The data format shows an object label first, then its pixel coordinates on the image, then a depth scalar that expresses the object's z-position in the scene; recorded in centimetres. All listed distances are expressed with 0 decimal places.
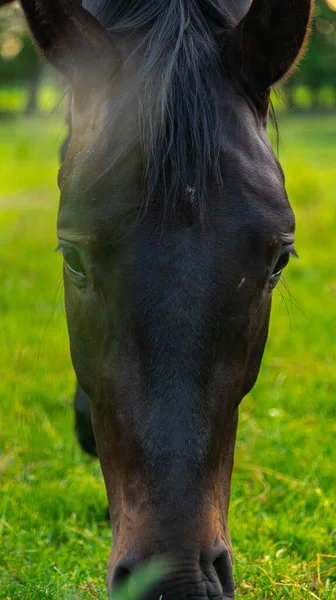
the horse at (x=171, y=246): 202
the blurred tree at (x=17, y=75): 2953
